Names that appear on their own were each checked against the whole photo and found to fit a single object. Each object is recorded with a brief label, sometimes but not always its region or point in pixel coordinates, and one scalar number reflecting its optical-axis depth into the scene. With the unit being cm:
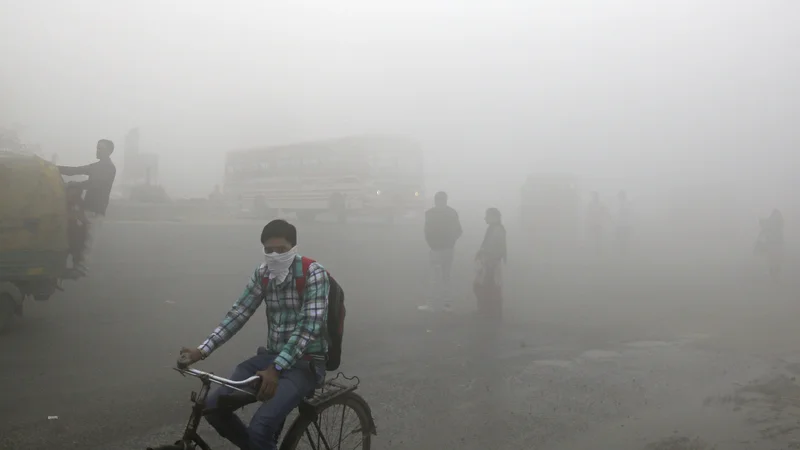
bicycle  294
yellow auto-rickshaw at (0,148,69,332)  693
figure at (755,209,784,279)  1532
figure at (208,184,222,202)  2323
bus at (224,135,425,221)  2009
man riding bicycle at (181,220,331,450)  310
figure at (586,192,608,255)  2022
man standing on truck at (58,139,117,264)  844
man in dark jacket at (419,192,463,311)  1034
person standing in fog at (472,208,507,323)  984
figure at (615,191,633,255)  1950
